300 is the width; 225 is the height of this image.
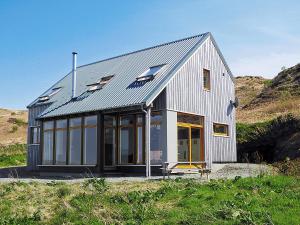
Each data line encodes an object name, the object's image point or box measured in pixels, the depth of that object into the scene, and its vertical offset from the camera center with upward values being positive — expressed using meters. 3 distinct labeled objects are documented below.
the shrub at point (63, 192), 10.41 -1.52
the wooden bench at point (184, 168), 14.37 -1.15
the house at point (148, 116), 16.02 +1.51
